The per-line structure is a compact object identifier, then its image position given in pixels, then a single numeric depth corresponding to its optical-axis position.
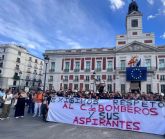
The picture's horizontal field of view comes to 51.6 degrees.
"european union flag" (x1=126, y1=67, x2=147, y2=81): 35.72
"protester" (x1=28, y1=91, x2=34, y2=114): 12.90
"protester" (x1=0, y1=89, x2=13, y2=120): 10.00
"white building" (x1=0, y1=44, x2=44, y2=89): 52.28
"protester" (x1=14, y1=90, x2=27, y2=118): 10.67
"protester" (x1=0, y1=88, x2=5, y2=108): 13.27
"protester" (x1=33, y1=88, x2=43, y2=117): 11.16
